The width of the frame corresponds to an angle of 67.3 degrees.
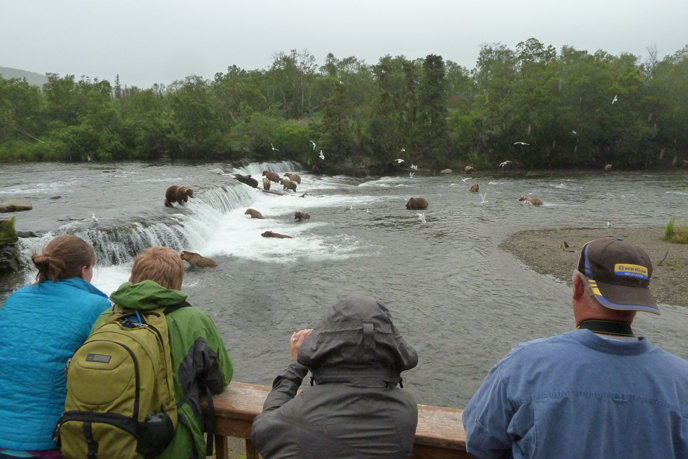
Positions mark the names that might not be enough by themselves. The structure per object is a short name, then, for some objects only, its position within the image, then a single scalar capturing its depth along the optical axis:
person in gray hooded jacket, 1.93
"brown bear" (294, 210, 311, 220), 19.33
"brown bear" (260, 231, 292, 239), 15.86
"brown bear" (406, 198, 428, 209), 21.98
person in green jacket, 2.34
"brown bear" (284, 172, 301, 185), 31.20
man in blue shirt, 1.55
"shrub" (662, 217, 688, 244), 14.61
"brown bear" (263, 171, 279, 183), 30.48
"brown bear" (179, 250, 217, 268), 12.69
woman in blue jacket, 2.37
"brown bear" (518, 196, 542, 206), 22.39
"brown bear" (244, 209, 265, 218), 19.50
